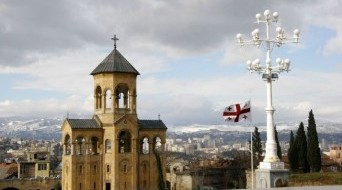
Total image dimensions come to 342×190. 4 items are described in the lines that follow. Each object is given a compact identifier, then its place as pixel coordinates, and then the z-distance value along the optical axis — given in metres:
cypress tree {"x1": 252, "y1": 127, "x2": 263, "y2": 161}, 66.62
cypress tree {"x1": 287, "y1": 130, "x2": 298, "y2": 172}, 55.72
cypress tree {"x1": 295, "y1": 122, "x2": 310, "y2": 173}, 54.25
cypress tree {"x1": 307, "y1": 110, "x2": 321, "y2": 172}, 52.25
